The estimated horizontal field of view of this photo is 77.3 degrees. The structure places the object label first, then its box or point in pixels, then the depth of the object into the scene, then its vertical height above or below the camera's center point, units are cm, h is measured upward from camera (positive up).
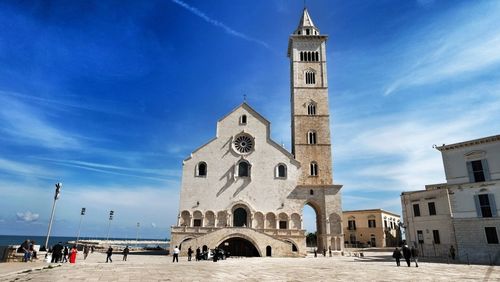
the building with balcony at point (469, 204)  2489 +288
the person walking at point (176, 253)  2547 -147
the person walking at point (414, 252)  2091 -86
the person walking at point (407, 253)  2075 -93
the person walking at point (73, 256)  2264 -168
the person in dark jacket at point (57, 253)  2217 -143
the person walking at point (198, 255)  2667 -167
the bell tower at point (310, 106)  3975 +1702
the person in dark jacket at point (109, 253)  2388 -147
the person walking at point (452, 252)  2671 -109
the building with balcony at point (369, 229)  5531 +162
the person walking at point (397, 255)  2138 -110
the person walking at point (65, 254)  2332 -157
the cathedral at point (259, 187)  3372 +552
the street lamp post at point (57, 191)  2570 +323
